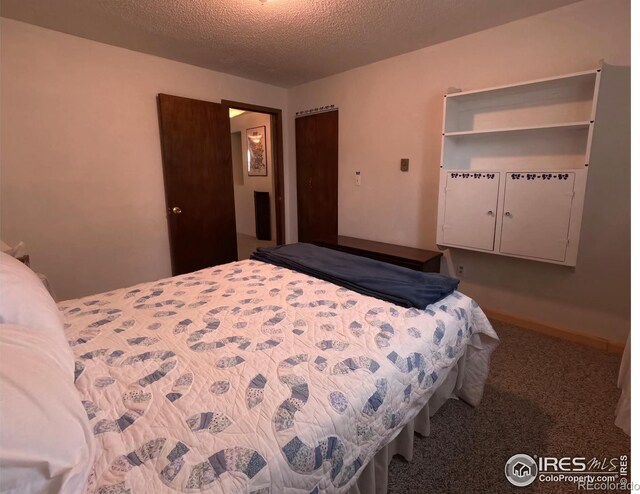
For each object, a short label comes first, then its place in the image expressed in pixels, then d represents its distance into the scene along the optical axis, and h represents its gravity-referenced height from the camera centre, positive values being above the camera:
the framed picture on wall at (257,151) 5.61 +0.57
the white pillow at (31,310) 0.98 -0.39
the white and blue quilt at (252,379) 0.79 -0.62
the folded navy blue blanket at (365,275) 1.63 -0.52
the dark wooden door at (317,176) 3.87 +0.10
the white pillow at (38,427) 0.58 -0.47
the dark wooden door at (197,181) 3.19 +0.04
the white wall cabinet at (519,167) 2.26 +0.12
